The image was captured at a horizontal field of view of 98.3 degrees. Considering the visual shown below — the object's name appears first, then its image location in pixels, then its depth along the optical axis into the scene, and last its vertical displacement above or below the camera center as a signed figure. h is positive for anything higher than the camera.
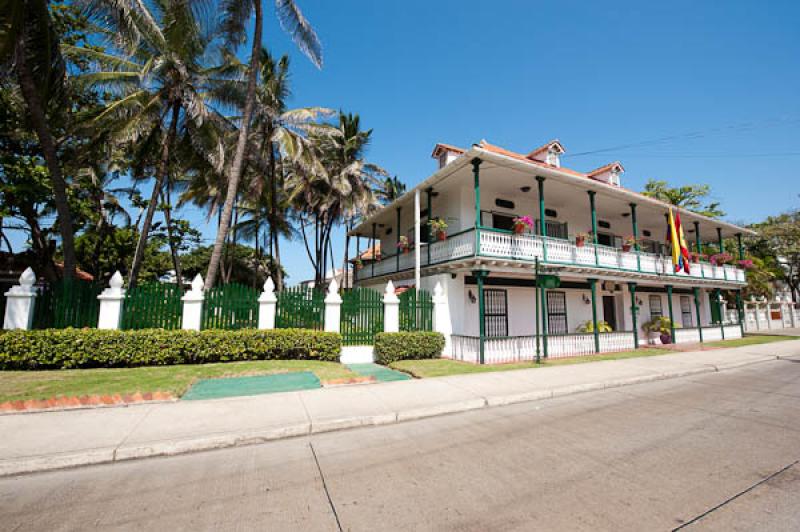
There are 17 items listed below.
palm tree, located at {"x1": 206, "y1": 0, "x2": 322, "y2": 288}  12.17 +10.28
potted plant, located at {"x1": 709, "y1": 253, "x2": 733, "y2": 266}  19.91 +2.99
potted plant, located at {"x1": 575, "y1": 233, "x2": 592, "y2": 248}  13.93 +2.84
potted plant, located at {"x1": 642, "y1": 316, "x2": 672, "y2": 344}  17.48 -0.97
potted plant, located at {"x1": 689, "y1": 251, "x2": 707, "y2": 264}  19.03 +2.94
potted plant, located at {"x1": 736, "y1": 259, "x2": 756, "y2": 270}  21.64 +2.94
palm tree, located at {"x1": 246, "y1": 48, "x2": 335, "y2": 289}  17.50 +10.26
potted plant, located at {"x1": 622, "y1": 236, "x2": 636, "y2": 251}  15.79 +3.10
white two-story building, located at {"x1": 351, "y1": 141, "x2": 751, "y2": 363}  12.28 +2.07
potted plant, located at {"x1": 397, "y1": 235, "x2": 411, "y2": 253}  15.05 +2.84
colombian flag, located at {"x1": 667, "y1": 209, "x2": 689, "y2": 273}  16.23 +3.21
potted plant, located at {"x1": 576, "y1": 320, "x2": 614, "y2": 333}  15.15 -0.75
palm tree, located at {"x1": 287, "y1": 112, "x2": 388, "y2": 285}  24.45 +8.86
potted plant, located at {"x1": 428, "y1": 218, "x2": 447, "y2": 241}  13.44 +3.17
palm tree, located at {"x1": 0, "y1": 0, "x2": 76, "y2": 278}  9.05 +6.87
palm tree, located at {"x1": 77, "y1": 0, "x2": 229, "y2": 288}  12.87 +9.05
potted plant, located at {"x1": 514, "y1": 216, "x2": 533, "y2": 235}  12.50 +3.07
